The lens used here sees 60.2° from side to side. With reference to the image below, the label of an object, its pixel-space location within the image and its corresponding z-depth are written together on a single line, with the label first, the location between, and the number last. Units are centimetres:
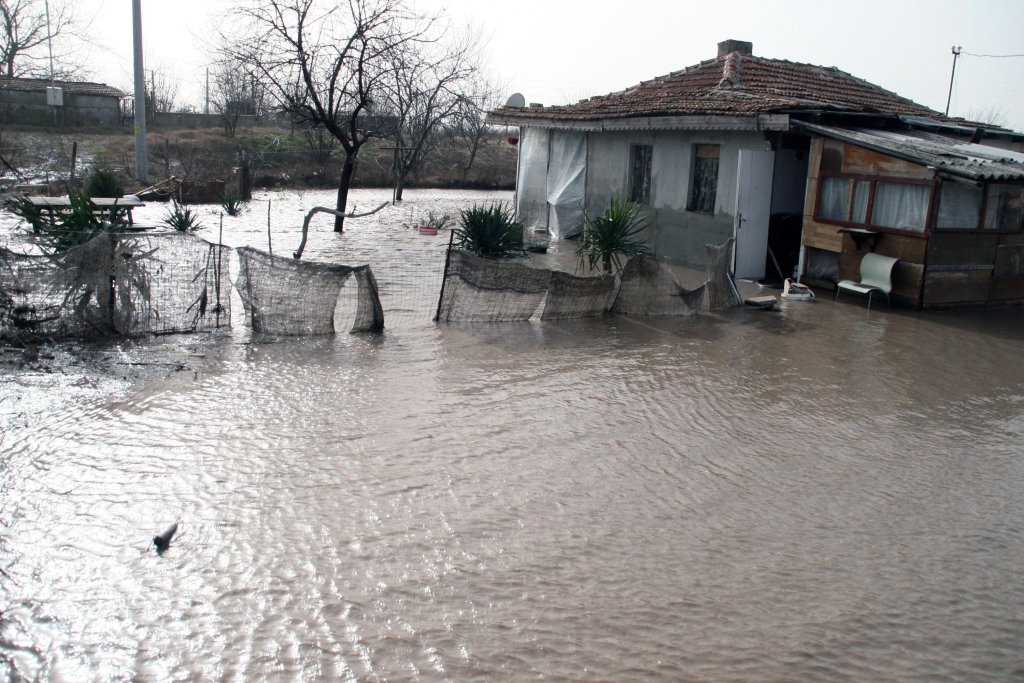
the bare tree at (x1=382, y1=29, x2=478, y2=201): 2973
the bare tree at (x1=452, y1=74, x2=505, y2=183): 3925
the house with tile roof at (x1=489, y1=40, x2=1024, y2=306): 1259
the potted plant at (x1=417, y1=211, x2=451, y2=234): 2042
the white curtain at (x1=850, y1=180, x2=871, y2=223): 1312
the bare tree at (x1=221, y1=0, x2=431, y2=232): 1853
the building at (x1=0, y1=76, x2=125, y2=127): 3966
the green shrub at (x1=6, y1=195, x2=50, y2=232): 1165
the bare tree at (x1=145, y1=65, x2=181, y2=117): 4388
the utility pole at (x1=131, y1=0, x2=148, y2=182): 1931
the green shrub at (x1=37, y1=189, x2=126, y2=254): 997
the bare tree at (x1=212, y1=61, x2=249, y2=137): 4241
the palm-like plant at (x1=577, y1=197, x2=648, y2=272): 1398
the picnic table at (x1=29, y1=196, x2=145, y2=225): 1456
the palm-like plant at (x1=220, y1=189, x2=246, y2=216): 2142
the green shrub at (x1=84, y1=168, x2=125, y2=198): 1709
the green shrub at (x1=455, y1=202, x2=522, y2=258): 1577
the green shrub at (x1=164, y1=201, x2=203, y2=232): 1523
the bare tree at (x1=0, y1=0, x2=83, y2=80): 4209
